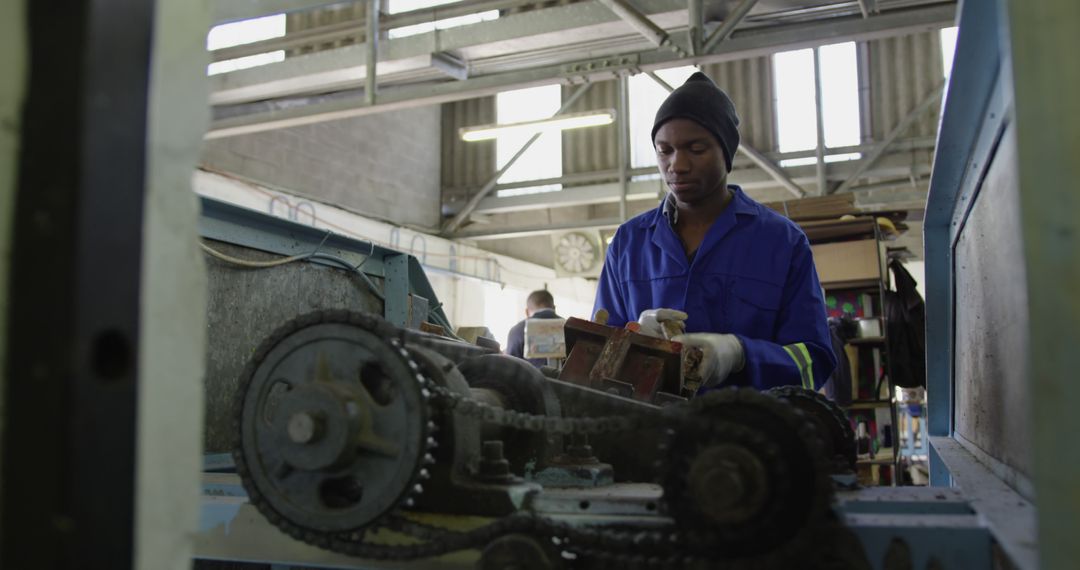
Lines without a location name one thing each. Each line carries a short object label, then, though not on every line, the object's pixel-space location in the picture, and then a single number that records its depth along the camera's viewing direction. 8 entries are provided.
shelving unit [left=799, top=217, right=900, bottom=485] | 7.43
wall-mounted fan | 14.07
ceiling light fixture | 9.54
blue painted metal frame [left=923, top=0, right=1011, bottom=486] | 1.66
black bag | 6.84
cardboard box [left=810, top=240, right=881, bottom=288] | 7.46
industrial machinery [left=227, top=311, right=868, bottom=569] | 1.25
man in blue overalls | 2.90
